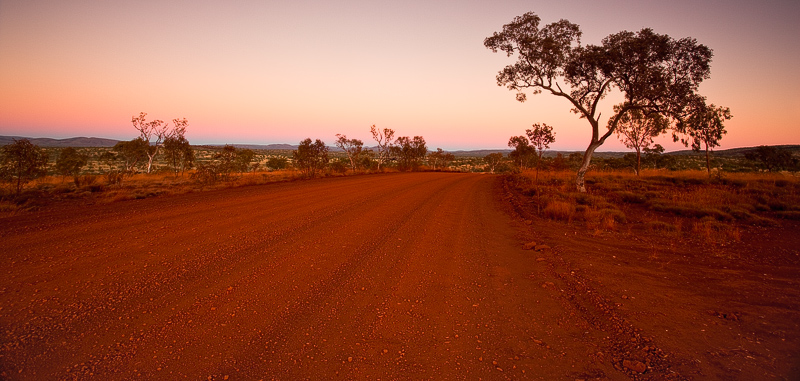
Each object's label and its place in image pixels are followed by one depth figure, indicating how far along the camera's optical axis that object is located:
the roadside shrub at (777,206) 10.70
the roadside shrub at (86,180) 17.44
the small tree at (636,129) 25.85
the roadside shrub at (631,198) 12.95
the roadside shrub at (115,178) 17.11
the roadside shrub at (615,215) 9.51
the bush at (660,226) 8.44
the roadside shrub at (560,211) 10.11
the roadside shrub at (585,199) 12.28
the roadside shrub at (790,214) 9.64
